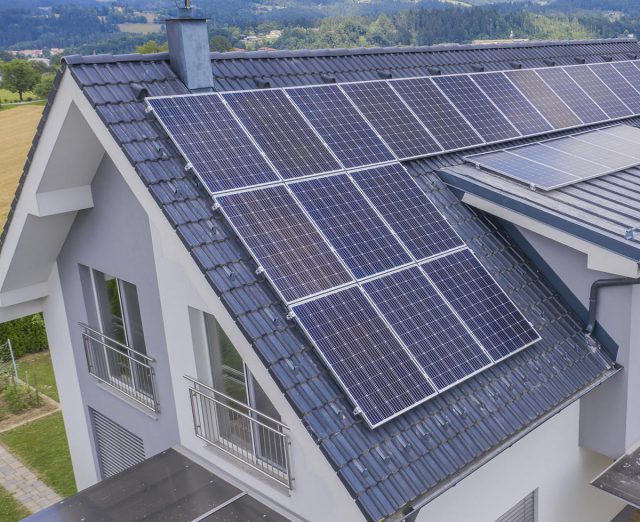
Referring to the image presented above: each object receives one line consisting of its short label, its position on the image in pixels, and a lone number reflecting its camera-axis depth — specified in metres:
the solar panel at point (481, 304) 9.33
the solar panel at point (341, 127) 10.69
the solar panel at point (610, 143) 13.37
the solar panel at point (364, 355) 7.80
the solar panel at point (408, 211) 9.96
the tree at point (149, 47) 82.28
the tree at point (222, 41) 57.67
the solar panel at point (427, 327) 8.58
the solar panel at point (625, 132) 14.42
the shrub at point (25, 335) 26.84
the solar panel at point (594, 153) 12.51
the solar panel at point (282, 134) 9.89
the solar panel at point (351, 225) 9.18
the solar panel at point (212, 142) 9.13
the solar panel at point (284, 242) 8.45
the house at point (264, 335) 7.84
